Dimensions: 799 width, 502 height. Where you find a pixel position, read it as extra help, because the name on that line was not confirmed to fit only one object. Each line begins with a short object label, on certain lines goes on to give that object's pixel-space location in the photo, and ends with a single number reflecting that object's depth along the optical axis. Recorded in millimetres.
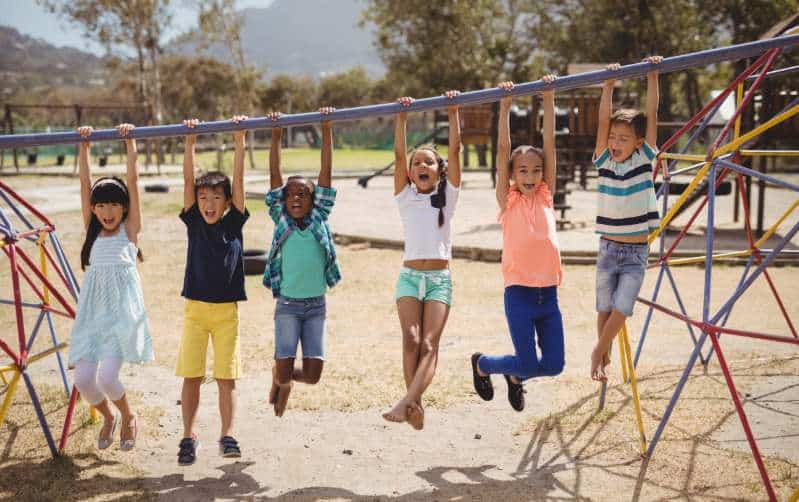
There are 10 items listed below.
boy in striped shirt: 4645
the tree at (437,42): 38375
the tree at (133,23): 35344
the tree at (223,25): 33875
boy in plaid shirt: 4629
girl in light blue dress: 4418
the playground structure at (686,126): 4227
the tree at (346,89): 84688
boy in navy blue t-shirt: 4531
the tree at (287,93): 74500
